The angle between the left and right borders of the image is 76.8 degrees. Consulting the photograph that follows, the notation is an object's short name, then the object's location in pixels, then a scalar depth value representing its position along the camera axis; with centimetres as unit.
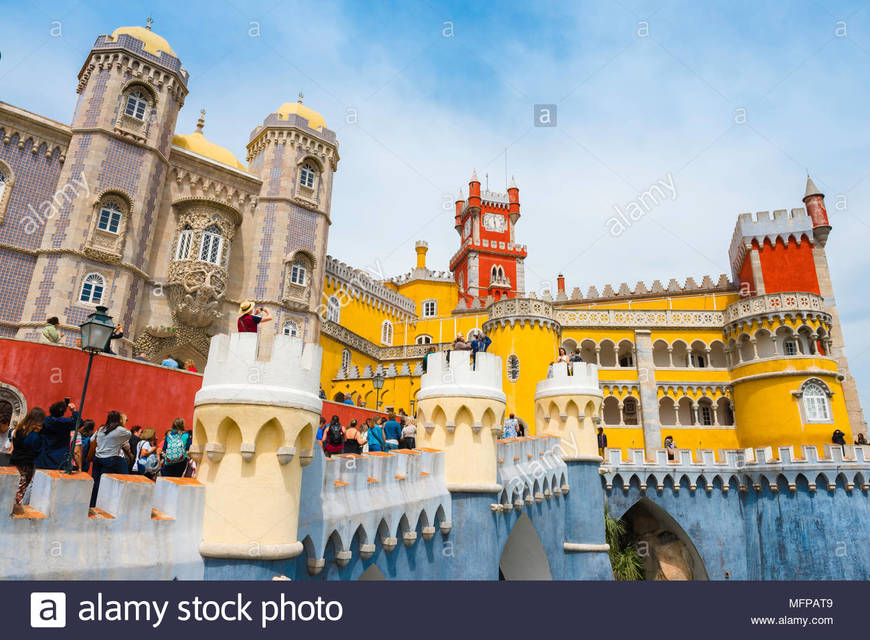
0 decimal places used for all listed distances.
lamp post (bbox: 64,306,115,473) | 762
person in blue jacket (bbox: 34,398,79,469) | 638
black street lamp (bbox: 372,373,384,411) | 2201
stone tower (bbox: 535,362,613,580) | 1833
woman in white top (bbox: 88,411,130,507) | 709
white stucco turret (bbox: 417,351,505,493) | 1144
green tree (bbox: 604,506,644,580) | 2472
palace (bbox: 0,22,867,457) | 2077
